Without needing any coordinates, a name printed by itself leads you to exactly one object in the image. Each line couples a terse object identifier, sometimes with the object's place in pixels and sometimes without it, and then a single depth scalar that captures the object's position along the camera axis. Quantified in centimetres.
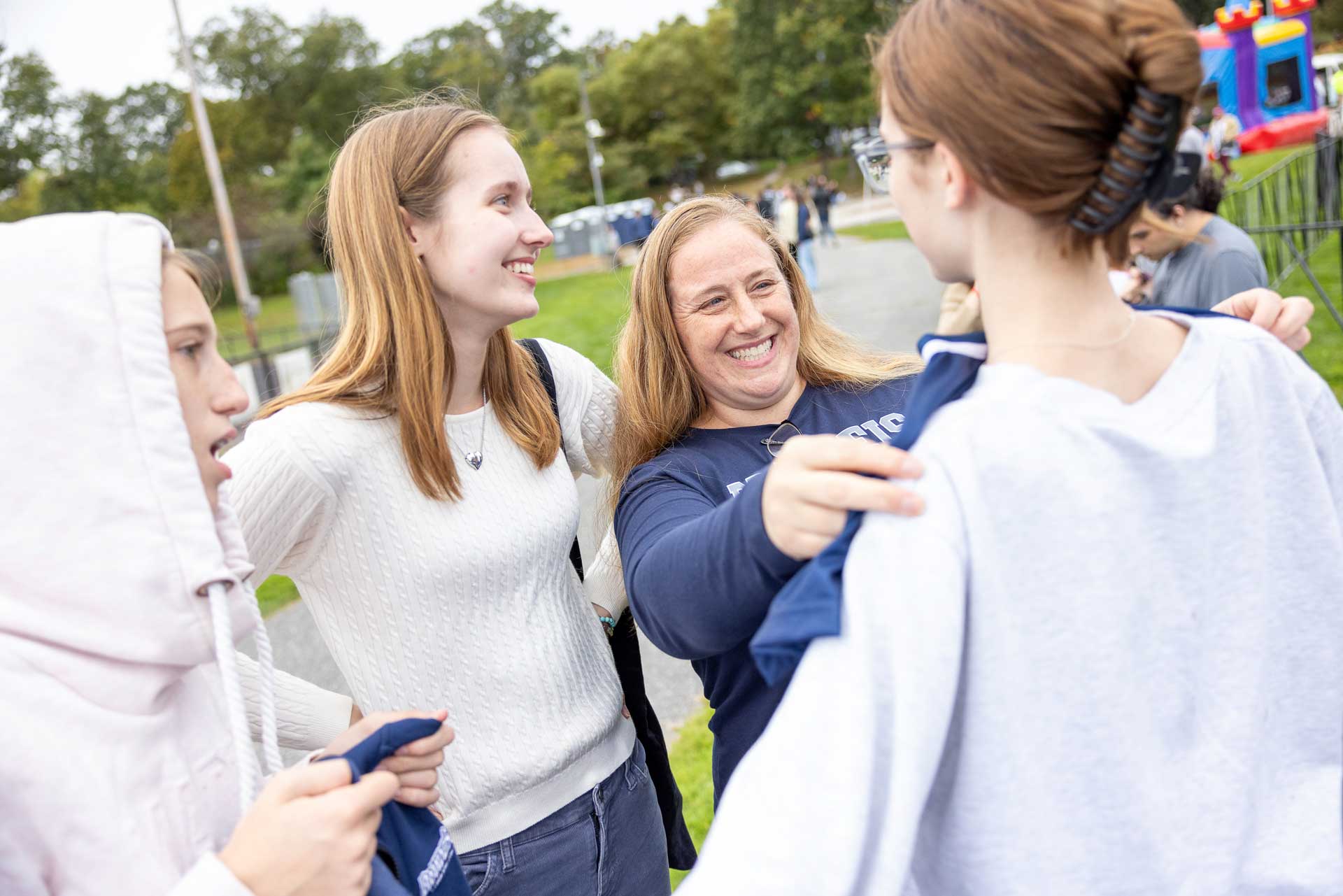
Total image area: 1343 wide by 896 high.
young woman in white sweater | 201
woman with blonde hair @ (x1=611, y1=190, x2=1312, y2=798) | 160
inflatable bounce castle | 1906
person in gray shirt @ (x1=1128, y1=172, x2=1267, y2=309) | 477
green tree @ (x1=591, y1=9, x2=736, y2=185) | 6650
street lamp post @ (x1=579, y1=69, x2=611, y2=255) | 3575
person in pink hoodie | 114
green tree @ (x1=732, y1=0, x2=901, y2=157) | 5369
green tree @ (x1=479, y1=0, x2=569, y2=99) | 8306
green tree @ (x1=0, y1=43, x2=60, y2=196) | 4207
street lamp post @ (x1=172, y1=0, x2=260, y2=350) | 1930
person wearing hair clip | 113
